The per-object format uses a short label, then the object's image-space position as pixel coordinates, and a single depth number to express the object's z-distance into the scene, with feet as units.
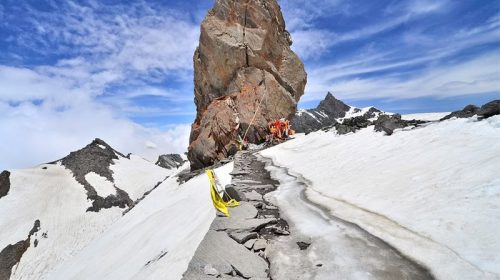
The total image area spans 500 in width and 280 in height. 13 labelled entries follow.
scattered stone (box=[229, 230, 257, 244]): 18.38
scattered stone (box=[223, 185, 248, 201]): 27.14
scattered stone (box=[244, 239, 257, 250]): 17.93
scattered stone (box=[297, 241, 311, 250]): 17.55
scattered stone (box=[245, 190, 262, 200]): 28.46
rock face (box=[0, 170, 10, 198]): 150.59
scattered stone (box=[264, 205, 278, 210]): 25.88
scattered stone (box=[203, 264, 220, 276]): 14.38
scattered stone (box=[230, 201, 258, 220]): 22.21
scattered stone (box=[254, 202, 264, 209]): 25.97
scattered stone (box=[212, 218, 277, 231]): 19.94
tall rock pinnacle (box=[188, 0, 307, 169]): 90.63
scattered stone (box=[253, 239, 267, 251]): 17.85
